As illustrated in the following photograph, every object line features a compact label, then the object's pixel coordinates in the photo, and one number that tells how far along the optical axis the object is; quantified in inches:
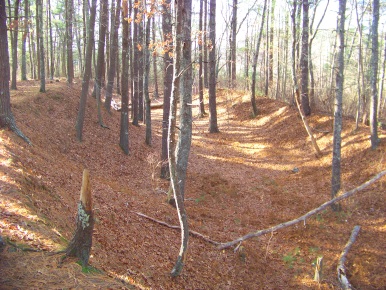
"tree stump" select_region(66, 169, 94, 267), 161.9
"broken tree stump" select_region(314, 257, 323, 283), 279.0
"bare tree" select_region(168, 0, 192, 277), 216.4
